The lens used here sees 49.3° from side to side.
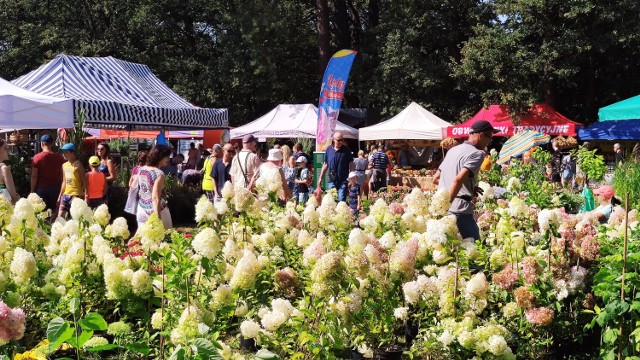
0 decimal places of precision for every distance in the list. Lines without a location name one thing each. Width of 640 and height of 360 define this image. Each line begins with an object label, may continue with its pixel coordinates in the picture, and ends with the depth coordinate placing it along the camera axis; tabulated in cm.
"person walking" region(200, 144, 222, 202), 976
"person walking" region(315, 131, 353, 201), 936
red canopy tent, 1958
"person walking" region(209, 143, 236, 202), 908
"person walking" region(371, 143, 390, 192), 1527
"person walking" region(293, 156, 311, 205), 1162
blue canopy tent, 1967
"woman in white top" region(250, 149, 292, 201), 593
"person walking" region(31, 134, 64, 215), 796
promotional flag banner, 1215
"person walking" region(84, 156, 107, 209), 822
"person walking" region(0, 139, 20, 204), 625
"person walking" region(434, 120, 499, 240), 469
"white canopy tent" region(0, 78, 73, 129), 768
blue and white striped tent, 1137
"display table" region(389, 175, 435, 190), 1584
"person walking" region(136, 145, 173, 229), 578
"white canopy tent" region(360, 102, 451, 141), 1745
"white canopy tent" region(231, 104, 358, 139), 1731
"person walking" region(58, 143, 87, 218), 761
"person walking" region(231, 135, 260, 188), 786
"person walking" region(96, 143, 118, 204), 1013
